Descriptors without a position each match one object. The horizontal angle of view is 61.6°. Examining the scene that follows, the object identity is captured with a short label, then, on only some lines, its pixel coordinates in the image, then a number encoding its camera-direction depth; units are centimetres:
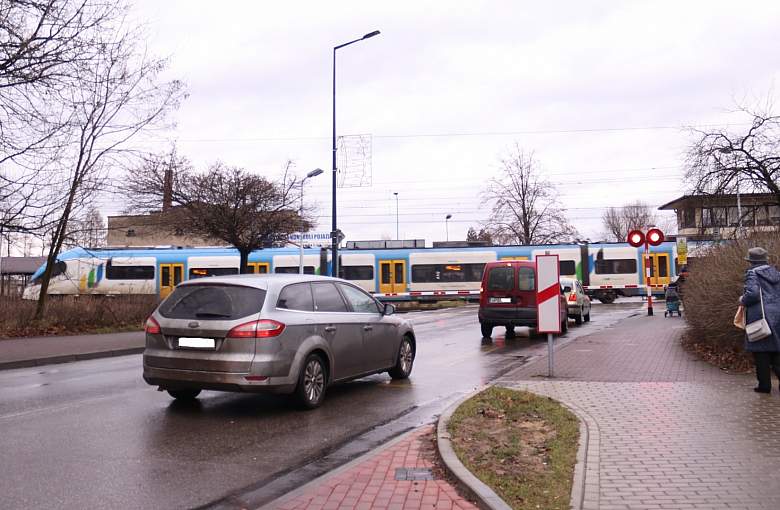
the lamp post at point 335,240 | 2612
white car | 2111
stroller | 2283
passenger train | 3712
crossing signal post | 2253
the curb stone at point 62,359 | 1201
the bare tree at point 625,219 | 7600
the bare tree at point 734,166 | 1750
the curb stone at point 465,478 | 416
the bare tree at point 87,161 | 1745
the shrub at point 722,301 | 1034
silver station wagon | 716
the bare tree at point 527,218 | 4756
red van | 1666
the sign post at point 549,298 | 954
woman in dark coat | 770
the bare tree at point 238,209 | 2584
